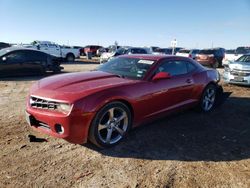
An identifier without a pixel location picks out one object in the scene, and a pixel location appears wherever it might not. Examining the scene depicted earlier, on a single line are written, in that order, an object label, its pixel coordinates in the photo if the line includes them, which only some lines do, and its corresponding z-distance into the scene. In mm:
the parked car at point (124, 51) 15119
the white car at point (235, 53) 13930
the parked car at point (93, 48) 27477
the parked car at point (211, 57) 14819
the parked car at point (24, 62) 8559
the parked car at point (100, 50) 25417
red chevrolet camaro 2786
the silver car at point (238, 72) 7560
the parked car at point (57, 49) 17230
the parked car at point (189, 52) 16190
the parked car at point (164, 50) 22341
